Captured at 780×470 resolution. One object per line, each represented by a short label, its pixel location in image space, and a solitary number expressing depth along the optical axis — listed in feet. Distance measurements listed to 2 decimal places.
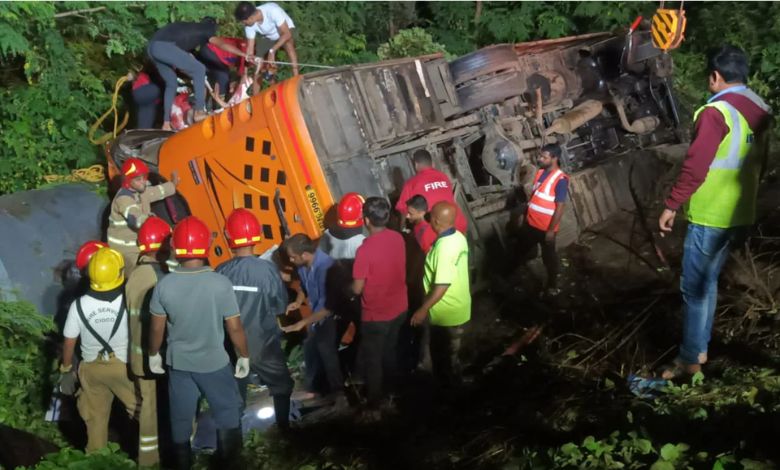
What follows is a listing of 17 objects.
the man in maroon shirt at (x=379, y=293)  16.92
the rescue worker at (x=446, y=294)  16.67
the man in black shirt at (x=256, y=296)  16.89
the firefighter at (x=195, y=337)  14.89
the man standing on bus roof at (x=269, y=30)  27.17
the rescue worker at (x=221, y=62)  28.14
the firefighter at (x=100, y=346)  16.55
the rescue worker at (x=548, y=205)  22.58
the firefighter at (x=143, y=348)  16.67
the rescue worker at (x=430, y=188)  20.15
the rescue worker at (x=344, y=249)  18.74
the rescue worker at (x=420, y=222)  18.11
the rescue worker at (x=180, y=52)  26.86
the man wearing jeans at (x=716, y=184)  13.99
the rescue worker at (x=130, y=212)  21.67
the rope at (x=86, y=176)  28.00
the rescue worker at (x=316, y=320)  18.54
